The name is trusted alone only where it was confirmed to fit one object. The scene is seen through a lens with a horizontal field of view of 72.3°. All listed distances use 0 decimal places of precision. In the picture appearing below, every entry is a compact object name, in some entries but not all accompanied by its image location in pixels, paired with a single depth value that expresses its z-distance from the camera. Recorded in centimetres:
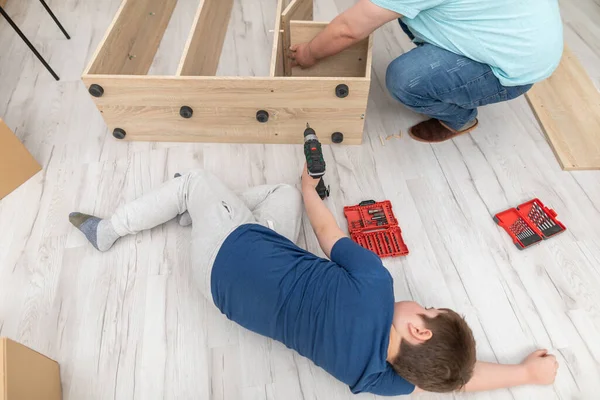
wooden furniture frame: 126
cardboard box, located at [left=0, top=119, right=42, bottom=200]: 124
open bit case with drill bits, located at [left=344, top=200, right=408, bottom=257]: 122
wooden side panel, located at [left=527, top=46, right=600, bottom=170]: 144
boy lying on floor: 82
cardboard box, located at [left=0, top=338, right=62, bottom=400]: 81
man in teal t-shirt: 108
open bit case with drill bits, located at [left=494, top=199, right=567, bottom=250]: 125
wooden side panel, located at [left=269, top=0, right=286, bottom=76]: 128
